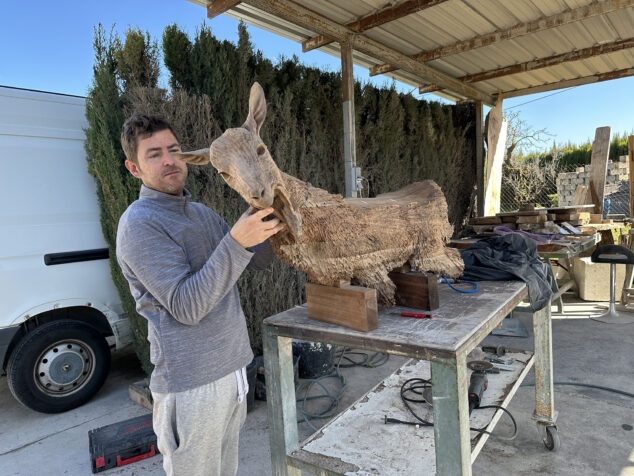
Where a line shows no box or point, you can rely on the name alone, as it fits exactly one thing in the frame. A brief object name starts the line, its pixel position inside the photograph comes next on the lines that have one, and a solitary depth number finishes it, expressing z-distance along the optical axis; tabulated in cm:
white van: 289
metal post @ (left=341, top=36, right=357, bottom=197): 429
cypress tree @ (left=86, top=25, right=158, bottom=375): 302
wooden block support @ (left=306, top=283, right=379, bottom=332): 139
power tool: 201
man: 117
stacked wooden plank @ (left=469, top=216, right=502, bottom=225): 514
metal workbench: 120
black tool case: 234
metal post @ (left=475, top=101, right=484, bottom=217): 744
